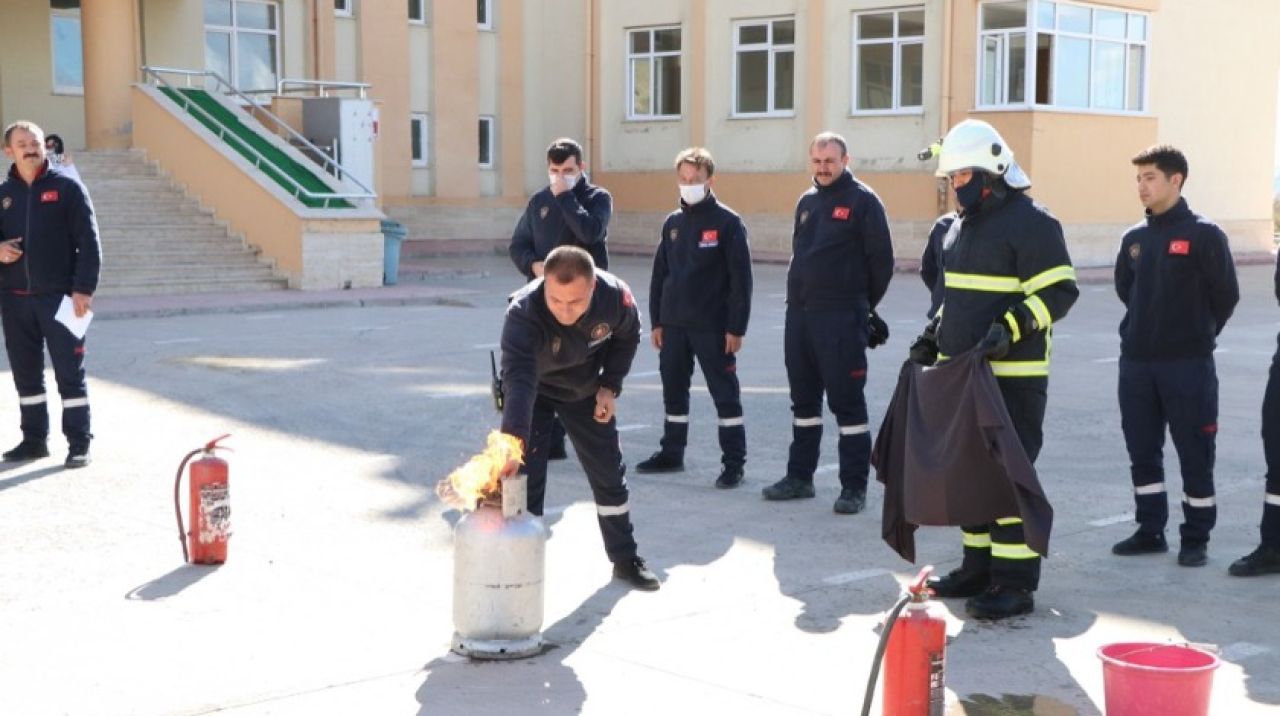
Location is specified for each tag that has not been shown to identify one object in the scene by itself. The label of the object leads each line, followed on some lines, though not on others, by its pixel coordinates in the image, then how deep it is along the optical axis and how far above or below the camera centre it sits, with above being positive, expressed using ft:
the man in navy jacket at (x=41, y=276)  32.58 -2.00
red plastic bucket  15.65 -5.03
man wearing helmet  22.09 -1.61
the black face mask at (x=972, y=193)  22.40 -0.26
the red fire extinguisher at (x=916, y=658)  16.75 -5.09
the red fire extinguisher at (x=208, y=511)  24.38 -5.11
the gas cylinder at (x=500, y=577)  19.72 -4.98
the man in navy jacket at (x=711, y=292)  31.30 -2.29
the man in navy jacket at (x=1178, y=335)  25.17 -2.55
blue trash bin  80.38 -3.60
